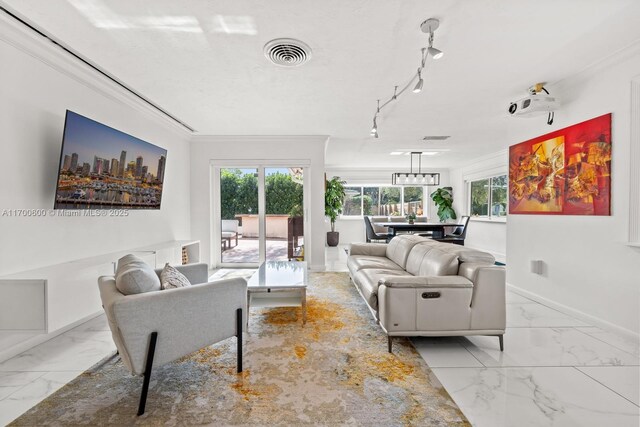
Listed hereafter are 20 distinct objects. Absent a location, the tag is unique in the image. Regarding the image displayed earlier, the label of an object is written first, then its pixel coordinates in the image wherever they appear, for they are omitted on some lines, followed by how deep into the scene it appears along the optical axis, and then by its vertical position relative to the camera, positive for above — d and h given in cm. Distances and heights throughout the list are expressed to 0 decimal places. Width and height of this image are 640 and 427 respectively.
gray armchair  174 -67
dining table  677 -31
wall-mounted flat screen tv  270 +47
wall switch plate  374 -63
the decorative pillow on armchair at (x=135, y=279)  186 -41
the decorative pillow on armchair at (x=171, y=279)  215 -48
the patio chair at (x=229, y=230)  589 -32
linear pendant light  773 +89
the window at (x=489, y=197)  752 +46
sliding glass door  579 -3
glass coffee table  297 -73
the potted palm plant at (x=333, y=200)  880 +39
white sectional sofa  246 -72
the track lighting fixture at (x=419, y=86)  258 +109
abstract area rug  172 -114
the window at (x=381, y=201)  1006 +43
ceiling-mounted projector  330 +120
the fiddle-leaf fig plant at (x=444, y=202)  934 +38
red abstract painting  296 +48
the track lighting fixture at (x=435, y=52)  213 +113
